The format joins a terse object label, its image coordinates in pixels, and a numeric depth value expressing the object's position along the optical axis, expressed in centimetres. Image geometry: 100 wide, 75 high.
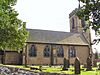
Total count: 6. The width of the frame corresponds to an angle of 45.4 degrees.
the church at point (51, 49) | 2394
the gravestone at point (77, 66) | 1285
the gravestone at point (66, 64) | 1760
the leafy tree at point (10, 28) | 1631
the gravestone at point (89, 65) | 1639
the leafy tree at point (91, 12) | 629
